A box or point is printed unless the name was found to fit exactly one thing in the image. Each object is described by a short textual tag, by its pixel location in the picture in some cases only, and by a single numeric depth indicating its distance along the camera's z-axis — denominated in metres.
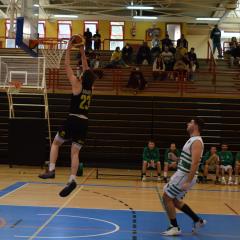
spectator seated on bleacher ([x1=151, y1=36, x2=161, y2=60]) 23.40
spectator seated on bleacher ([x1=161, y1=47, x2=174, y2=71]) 22.25
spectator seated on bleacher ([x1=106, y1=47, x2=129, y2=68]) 22.64
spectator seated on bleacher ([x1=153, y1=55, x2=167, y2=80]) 22.00
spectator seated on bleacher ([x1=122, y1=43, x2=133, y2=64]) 23.83
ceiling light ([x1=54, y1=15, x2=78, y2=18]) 33.16
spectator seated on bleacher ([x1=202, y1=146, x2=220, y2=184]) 16.20
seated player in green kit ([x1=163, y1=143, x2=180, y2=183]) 16.06
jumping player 7.07
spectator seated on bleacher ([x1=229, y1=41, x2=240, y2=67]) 24.45
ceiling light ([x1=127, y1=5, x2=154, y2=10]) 27.48
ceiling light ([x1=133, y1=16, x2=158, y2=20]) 30.67
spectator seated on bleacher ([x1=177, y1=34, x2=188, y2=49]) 24.22
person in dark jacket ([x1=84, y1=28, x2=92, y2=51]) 24.86
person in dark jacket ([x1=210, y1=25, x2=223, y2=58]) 26.42
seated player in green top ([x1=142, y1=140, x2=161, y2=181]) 16.33
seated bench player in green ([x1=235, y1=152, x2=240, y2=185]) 16.36
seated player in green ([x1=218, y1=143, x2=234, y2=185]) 16.30
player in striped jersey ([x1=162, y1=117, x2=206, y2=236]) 7.92
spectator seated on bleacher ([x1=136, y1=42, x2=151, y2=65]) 23.42
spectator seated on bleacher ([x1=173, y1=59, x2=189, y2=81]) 21.61
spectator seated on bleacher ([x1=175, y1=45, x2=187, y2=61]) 22.61
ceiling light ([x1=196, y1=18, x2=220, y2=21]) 31.81
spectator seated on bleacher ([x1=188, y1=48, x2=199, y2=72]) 22.91
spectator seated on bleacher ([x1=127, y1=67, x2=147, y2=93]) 21.06
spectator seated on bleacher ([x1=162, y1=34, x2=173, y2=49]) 23.88
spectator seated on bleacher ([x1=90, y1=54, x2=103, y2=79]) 21.85
